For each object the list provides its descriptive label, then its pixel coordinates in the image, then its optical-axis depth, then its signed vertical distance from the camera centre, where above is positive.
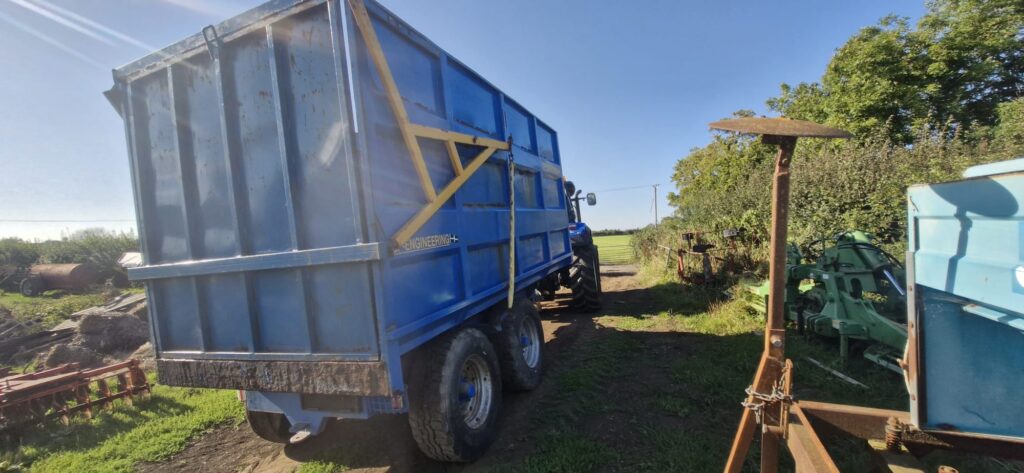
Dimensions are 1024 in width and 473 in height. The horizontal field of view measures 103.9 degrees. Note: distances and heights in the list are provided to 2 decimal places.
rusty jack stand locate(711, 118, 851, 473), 1.67 -0.63
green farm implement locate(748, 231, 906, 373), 3.66 -1.10
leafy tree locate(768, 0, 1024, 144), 11.79 +3.49
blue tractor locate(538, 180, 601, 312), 7.60 -1.14
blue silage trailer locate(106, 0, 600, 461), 2.32 +0.12
